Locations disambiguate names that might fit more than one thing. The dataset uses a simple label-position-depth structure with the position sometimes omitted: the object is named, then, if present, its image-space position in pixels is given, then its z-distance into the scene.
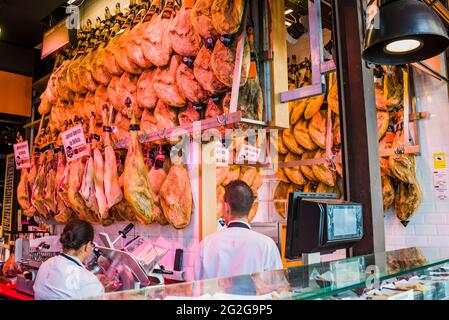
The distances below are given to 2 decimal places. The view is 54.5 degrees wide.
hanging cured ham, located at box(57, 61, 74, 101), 5.45
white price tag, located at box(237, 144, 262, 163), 4.14
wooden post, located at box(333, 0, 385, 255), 2.45
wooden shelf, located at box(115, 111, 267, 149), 3.07
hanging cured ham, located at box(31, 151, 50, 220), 5.64
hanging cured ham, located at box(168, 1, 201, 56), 3.62
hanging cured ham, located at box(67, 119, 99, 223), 4.80
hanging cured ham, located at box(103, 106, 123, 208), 4.24
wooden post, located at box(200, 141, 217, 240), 3.77
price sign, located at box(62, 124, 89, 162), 4.49
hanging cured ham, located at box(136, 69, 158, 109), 4.12
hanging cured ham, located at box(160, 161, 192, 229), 3.75
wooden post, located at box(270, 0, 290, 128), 3.29
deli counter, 1.18
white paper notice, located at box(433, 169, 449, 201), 4.45
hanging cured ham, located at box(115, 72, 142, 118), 4.37
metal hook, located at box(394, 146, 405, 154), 4.36
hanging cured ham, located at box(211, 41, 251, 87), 3.26
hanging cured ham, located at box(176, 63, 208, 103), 3.64
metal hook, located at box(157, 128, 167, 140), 3.79
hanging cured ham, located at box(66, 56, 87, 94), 5.18
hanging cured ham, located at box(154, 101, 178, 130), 3.96
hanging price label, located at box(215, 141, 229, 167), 4.10
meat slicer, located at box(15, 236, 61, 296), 4.00
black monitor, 1.69
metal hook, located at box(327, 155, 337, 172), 4.61
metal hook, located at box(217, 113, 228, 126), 3.13
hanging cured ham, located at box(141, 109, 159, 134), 4.10
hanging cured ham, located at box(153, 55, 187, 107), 3.83
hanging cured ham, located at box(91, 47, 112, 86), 4.75
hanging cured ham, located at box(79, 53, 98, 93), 4.98
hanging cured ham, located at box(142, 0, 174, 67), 3.89
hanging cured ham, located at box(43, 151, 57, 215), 5.41
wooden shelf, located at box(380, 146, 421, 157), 4.37
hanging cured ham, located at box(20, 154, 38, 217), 5.91
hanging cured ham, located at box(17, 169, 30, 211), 6.07
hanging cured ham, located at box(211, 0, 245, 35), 3.19
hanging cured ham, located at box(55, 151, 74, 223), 5.05
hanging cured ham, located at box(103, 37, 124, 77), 4.54
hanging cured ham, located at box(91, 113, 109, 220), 4.30
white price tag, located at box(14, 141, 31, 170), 6.02
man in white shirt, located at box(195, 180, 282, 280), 2.79
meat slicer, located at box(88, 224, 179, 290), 3.29
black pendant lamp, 2.10
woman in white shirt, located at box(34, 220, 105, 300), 2.90
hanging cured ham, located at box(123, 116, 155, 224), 3.88
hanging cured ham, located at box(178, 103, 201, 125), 3.76
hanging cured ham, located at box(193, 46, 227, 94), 3.44
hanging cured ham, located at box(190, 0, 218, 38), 3.36
